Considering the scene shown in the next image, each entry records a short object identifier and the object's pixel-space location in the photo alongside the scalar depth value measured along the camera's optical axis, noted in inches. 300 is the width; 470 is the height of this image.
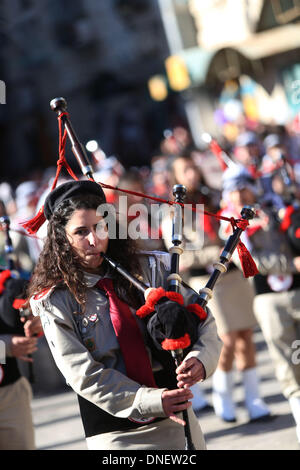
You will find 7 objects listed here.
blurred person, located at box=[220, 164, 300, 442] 393.4
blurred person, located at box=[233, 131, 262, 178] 600.2
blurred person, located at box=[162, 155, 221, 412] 478.9
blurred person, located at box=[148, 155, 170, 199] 727.1
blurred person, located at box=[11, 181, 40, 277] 610.4
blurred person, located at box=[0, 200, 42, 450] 320.8
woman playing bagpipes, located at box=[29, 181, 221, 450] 220.2
